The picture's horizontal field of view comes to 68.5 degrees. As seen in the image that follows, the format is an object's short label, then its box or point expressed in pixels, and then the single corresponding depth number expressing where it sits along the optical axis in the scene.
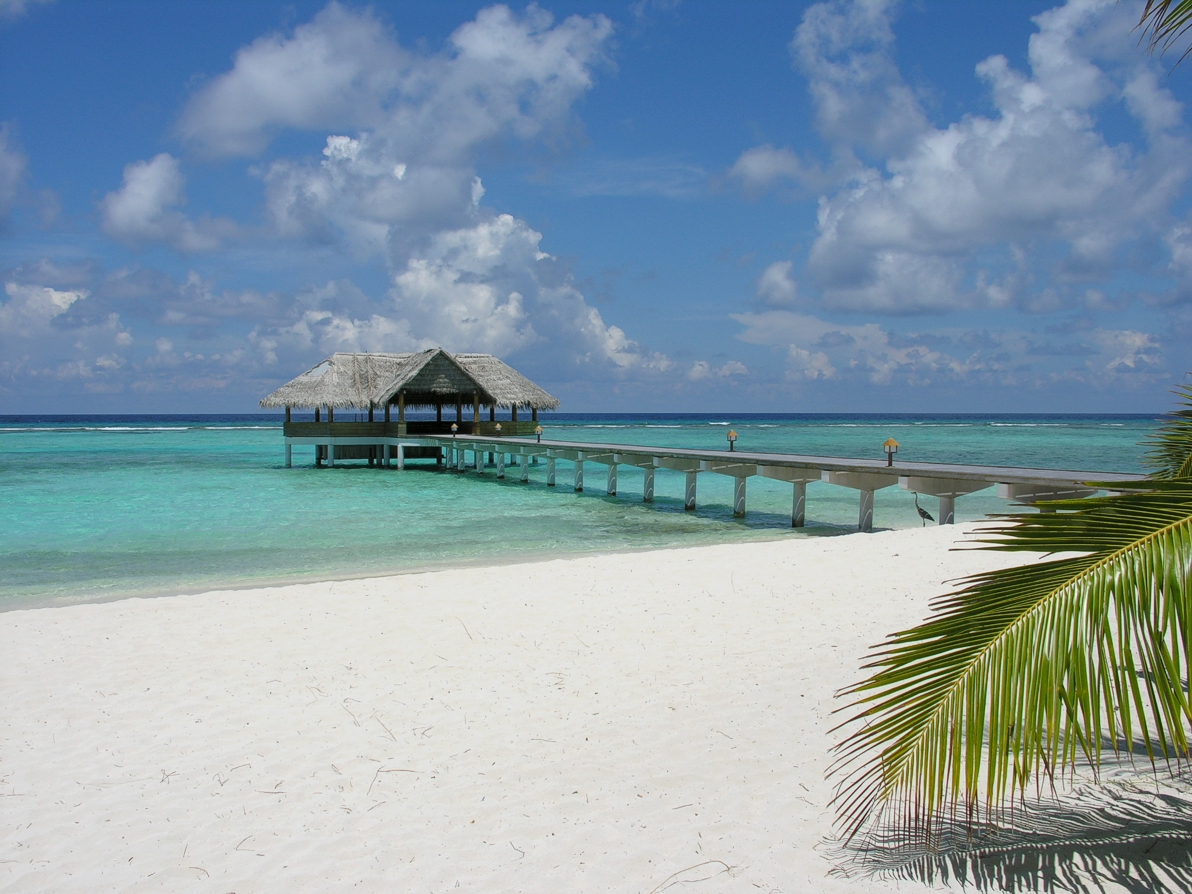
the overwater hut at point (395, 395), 26.75
